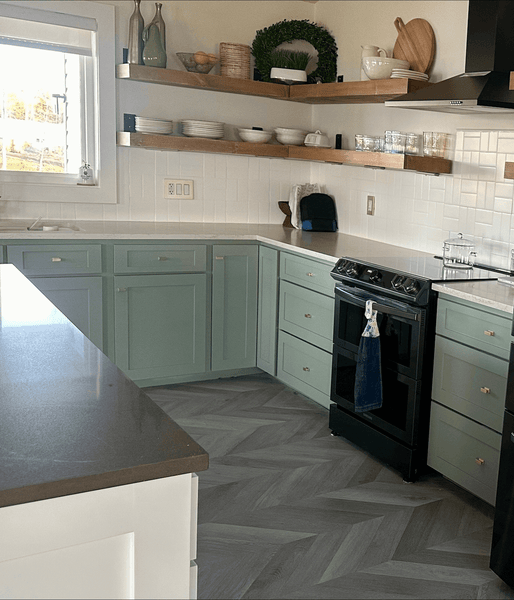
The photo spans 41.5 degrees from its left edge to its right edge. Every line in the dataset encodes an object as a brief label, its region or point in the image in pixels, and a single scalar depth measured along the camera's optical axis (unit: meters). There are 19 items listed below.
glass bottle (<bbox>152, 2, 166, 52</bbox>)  4.12
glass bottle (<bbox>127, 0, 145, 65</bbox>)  4.10
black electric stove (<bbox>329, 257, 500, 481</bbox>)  2.87
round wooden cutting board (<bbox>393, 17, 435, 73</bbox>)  3.72
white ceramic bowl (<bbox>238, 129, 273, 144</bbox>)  4.47
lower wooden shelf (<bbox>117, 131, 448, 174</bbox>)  3.54
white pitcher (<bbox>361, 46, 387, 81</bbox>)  3.77
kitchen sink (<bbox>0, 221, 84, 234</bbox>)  3.71
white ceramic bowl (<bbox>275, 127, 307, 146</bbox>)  4.57
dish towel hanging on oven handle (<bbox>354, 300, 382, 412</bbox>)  2.99
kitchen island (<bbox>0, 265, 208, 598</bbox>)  0.95
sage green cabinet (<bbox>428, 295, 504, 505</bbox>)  2.56
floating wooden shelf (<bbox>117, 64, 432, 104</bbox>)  3.64
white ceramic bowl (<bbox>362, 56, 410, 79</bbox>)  3.67
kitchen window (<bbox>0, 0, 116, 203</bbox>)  4.08
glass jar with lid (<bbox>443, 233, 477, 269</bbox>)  3.31
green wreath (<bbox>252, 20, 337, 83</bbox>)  4.46
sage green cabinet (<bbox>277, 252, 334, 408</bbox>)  3.58
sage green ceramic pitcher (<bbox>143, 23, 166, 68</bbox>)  4.10
